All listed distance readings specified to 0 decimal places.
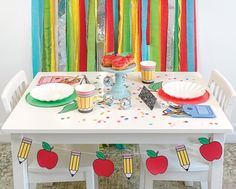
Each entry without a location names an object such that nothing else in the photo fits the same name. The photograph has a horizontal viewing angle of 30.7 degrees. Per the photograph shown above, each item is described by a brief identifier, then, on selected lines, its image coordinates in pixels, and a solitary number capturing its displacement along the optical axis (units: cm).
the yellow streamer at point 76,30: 270
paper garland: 183
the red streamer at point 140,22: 269
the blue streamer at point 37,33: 269
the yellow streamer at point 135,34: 270
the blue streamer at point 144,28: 269
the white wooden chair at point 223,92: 202
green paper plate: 198
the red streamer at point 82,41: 270
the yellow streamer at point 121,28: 269
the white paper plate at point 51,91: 204
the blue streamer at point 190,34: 270
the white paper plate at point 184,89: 208
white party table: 178
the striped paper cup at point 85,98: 188
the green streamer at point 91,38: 270
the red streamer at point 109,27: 270
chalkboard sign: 198
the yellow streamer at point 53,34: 270
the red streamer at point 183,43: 272
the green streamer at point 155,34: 270
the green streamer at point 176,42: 272
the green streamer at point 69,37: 270
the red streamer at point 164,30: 270
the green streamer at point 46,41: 271
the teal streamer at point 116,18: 270
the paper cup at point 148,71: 223
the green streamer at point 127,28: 269
